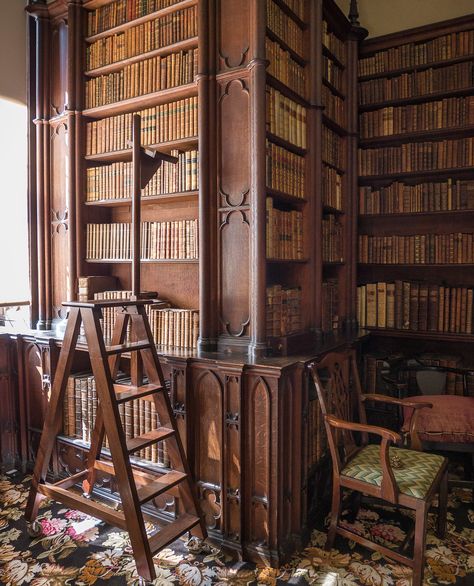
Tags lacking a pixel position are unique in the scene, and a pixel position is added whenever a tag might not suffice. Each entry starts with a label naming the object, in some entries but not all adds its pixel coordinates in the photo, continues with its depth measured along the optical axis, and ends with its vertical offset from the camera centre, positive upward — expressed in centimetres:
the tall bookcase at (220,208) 226 +42
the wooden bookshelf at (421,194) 324 +57
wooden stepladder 199 -76
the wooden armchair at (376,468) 198 -87
